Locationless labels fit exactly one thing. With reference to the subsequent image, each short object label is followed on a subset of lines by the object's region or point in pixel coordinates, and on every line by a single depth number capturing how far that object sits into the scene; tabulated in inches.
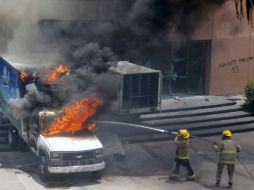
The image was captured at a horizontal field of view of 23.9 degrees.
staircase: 851.9
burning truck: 614.2
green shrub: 937.5
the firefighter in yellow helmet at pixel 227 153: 621.6
